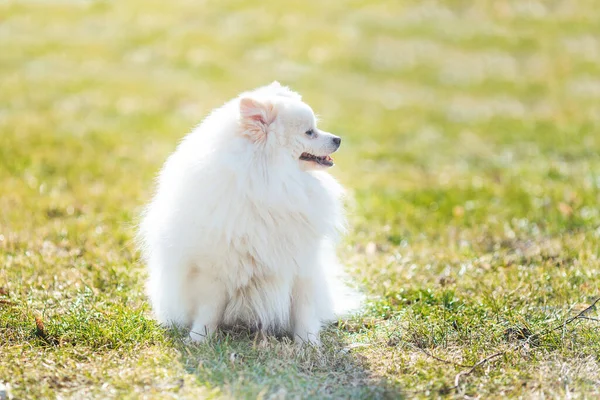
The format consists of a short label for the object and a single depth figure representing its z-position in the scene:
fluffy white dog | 3.91
